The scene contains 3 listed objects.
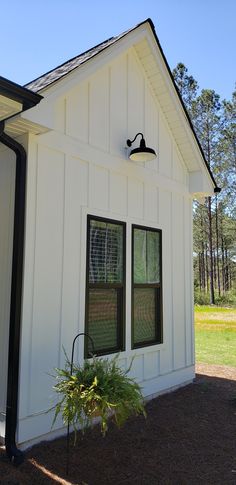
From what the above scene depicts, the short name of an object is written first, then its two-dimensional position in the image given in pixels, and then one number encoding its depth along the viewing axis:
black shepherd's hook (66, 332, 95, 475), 3.14
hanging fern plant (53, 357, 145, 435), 2.86
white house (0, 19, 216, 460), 3.64
